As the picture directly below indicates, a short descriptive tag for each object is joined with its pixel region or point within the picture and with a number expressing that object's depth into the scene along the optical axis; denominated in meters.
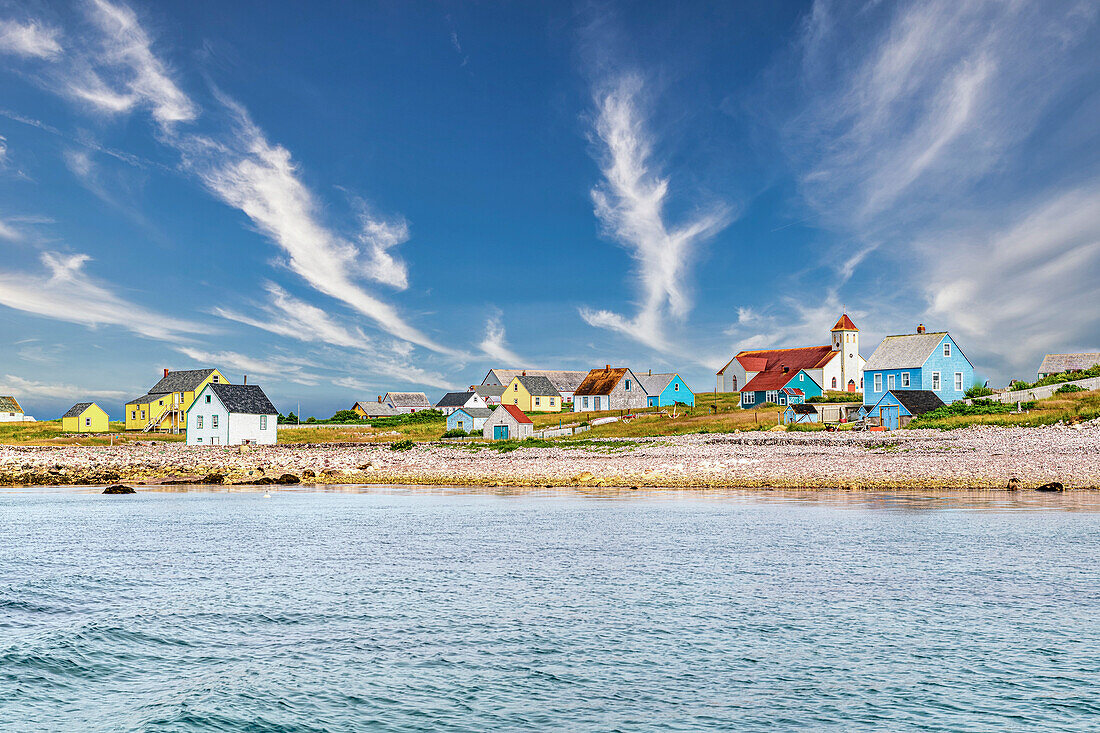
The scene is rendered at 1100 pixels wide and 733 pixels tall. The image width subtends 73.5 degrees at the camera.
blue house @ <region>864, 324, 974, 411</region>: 88.94
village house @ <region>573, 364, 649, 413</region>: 113.69
